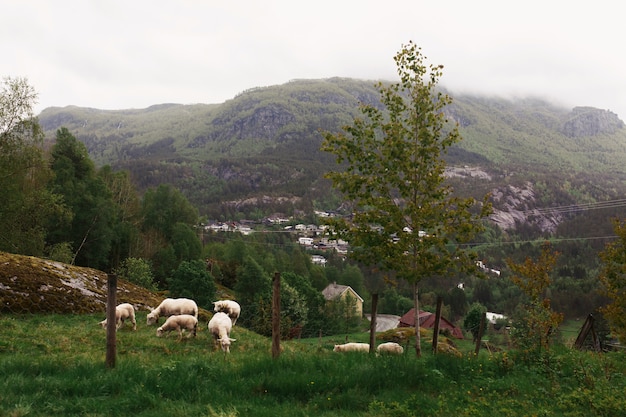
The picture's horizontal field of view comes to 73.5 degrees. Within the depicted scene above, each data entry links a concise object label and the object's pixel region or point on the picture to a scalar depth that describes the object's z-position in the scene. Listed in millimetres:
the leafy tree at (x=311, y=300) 73812
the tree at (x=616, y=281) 20266
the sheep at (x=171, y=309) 19766
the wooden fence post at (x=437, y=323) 16097
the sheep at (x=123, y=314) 18047
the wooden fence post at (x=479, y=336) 18969
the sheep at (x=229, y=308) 22531
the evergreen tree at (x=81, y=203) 50562
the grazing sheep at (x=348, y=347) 21000
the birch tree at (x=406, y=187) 15492
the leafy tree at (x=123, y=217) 60875
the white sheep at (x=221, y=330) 15173
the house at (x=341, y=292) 112062
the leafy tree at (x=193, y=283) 50000
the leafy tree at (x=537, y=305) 15641
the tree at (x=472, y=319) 87438
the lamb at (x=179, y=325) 16672
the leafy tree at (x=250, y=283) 65250
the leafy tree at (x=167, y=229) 67500
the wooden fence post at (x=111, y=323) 10219
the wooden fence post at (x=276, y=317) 11516
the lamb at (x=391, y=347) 20250
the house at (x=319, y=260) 166762
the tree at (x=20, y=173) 37344
